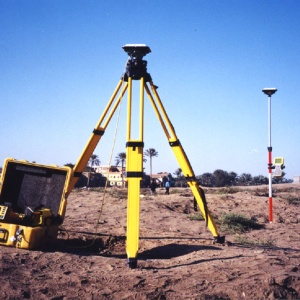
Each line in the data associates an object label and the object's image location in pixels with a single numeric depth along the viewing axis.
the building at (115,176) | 64.94
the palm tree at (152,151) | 66.88
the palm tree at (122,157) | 62.02
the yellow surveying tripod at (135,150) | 4.04
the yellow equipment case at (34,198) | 4.76
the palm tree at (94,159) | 57.01
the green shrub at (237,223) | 7.92
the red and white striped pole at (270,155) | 8.80
